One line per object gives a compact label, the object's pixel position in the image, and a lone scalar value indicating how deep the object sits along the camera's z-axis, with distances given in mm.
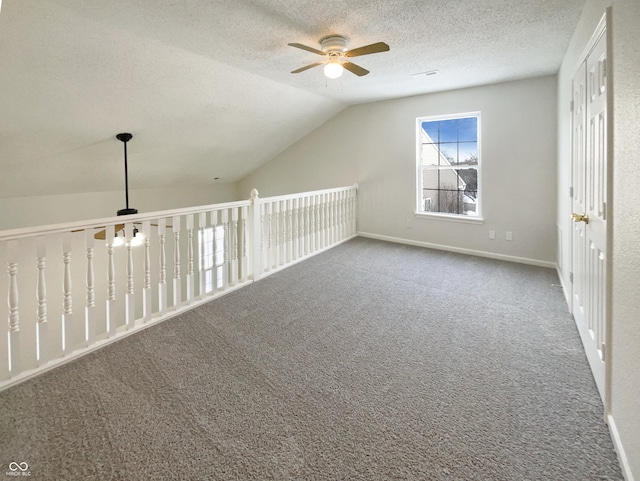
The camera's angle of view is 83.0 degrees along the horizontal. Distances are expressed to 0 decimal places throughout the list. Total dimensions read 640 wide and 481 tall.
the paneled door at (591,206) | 2018
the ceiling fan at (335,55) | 3297
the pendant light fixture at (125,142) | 3922
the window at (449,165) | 5363
